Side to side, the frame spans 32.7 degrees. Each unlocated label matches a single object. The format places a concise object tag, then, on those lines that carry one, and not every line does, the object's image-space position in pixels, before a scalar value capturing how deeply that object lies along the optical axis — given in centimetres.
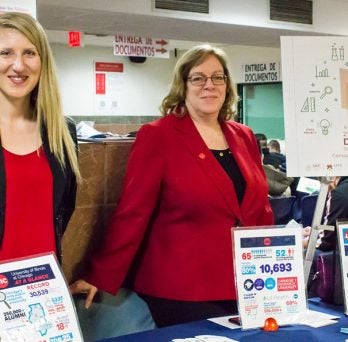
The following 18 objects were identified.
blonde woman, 169
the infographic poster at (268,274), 191
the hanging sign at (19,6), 337
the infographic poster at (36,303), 155
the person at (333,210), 304
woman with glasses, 214
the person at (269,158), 642
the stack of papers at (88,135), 266
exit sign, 758
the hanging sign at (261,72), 1073
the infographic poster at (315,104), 224
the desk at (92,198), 242
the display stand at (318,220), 228
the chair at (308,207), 433
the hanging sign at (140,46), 747
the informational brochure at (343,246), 203
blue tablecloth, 183
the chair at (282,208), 467
